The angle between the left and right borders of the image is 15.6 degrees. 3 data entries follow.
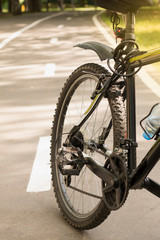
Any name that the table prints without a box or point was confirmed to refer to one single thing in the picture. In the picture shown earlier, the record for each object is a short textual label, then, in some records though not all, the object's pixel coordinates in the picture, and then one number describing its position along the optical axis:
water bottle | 3.15
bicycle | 3.18
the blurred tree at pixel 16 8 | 41.15
